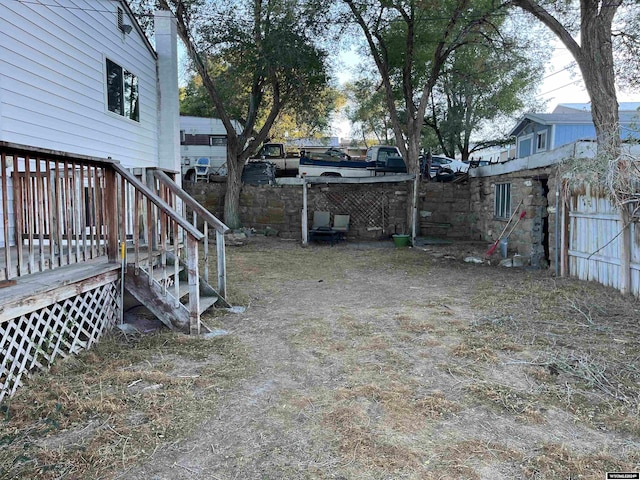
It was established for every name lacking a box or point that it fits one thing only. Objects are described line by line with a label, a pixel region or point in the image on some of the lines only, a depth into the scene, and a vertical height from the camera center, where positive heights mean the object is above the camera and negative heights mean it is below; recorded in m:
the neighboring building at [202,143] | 17.52 +2.93
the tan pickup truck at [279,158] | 16.09 +2.16
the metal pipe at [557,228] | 7.16 -0.25
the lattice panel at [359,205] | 13.21 +0.32
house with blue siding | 14.02 +2.67
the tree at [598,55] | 7.66 +2.68
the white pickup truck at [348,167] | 15.03 +1.66
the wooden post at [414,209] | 11.69 +0.17
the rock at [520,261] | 8.43 -0.87
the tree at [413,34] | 11.55 +4.95
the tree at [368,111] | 17.56 +5.50
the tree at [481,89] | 12.96 +4.64
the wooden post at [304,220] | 11.62 -0.06
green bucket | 11.65 -0.62
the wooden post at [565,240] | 6.93 -0.42
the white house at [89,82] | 5.71 +2.19
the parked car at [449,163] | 19.62 +2.24
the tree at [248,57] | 11.78 +4.33
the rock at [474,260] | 9.11 -0.91
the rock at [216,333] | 4.33 -1.10
